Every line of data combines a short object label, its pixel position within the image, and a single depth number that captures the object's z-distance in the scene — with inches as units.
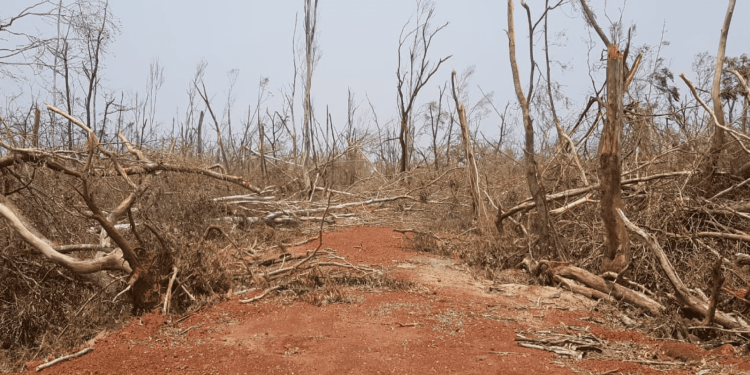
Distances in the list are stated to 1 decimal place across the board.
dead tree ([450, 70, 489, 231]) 321.1
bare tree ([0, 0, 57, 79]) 279.7
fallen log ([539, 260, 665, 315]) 188.7
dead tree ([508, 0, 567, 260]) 263.9
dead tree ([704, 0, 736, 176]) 258.1
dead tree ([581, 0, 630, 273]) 210.4
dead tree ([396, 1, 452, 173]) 572.1
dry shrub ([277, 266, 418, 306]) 197.2
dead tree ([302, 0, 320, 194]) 506.3
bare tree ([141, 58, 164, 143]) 981.2
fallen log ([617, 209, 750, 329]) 159.5
